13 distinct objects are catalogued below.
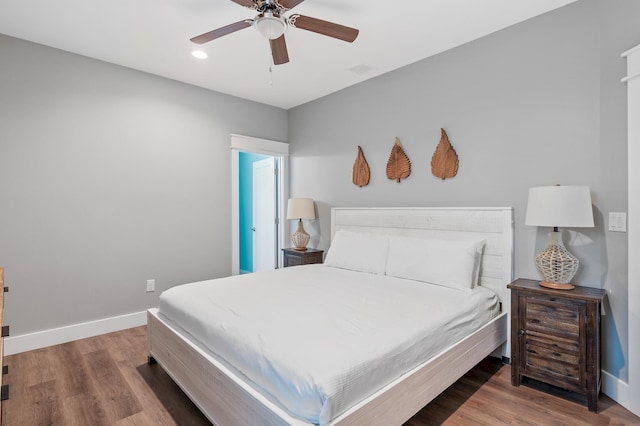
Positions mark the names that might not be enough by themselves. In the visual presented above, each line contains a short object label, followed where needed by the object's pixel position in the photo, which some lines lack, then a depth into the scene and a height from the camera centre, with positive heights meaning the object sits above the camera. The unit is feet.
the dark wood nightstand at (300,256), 13.42 -1.87
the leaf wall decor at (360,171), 12.55 +1.53
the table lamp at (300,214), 13.98 -0.10
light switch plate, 6.81 -0.26
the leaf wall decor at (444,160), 9.96 +1.55
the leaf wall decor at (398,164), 11.21 +1.62
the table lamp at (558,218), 6.88 -0.18
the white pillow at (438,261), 8.45 -1.37
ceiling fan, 6.54 +3.96
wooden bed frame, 4.83 -2.76
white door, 16.48 -0.16
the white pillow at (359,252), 10.24 -1.33
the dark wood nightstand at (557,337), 6.64 -2.74
